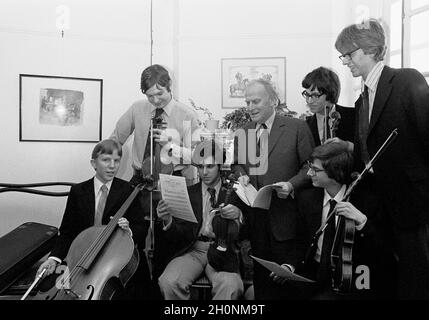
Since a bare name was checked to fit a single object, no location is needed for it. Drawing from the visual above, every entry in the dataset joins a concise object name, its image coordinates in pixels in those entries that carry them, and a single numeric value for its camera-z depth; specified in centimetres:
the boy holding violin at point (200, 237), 218
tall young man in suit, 180
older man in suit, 213
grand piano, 216
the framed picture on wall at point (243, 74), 395
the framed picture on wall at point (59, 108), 347
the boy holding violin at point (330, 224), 182
